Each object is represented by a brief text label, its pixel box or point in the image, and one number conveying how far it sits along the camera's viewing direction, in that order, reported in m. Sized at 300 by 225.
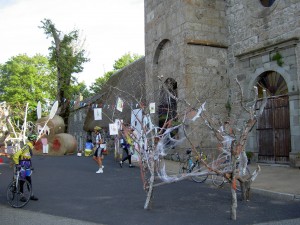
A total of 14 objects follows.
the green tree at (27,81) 41.84
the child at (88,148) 22.16
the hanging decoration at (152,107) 15.01
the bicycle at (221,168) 7.78
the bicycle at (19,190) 7.71
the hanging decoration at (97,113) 19.94
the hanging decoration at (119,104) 15.22
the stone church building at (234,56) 13.35
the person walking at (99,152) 13.51
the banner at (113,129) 17.39
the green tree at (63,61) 30.14
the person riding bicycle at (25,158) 8.27
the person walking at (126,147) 15.57
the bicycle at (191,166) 10.97
